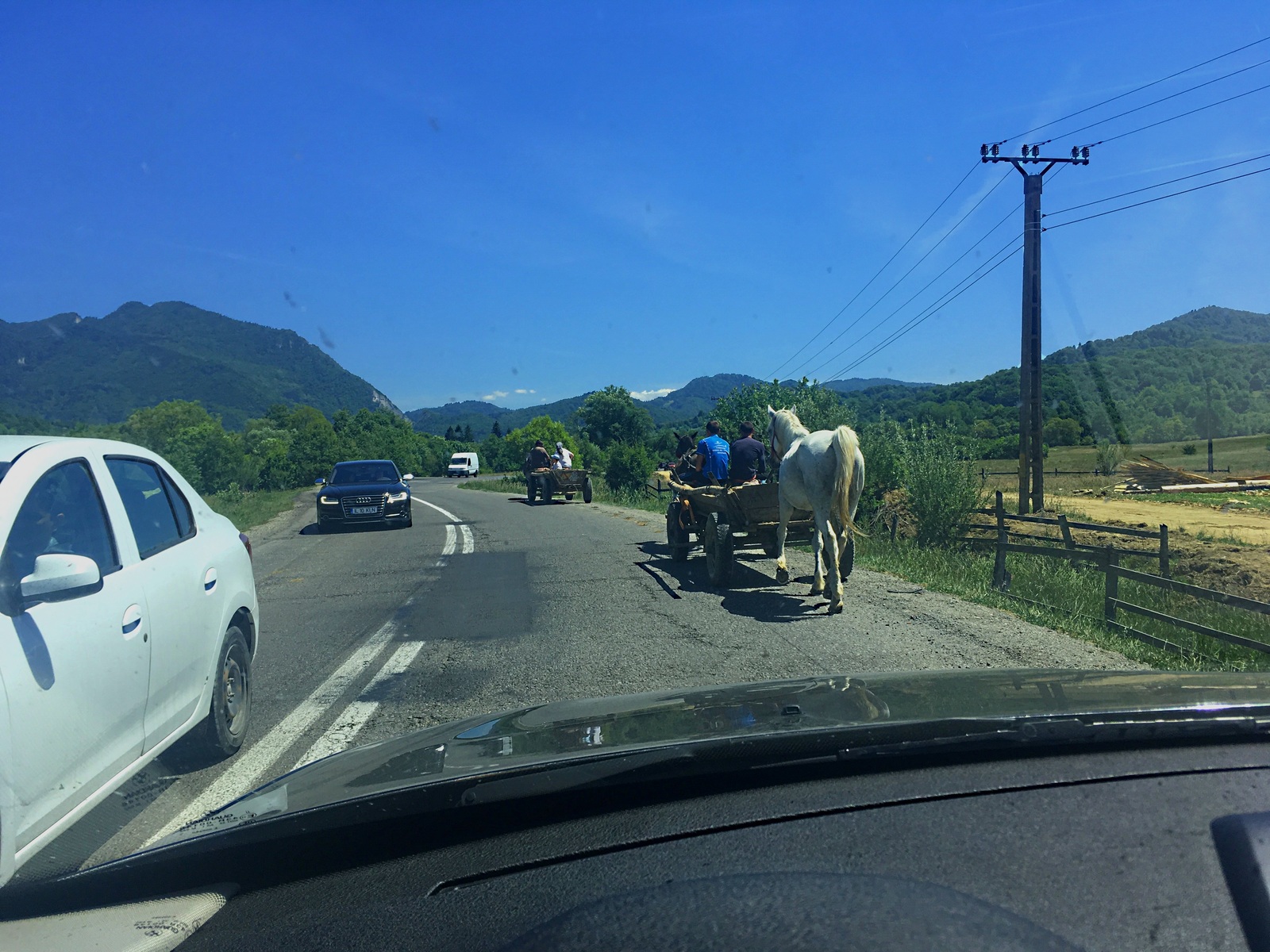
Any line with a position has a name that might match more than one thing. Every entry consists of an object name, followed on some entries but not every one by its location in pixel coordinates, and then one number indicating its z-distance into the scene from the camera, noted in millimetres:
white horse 8992
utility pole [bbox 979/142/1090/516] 22203
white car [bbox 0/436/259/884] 2744
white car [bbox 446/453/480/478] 94312
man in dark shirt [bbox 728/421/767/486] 11648
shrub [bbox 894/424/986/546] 15414
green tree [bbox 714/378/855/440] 25344
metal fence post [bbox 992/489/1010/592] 10562
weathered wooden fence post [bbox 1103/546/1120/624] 8180
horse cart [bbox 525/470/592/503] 29672
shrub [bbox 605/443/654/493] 38094
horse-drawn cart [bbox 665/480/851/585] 10133
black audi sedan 19719
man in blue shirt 12531
